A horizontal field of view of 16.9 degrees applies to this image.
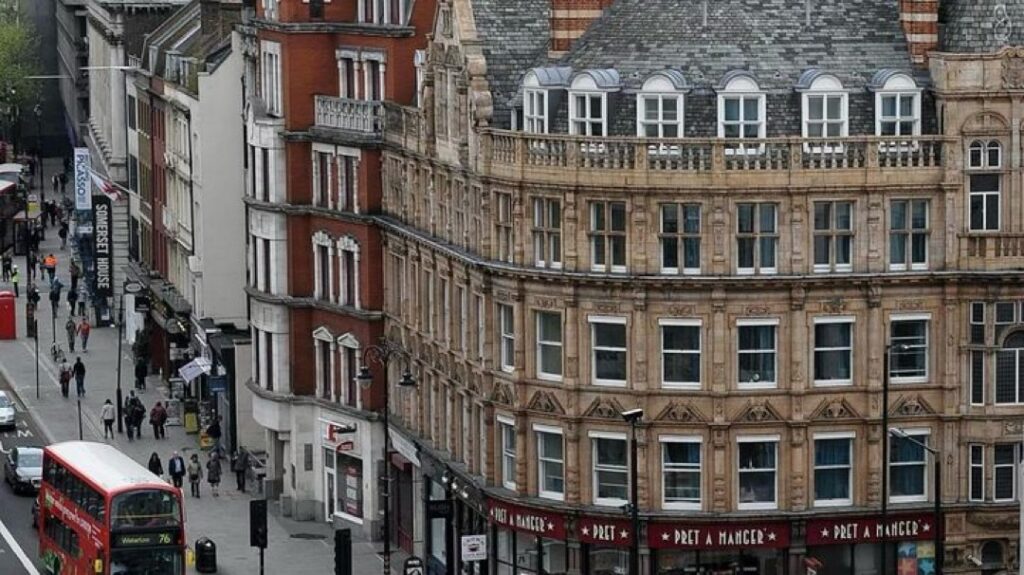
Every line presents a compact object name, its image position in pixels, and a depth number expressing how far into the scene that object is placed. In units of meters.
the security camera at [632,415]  89.06
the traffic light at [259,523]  99.94
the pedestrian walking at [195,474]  119.88
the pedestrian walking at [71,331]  152.00
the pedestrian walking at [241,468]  121.62
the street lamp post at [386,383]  100.38
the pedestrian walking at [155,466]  120.75
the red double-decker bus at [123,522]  98.50
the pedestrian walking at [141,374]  143.38
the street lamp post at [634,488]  89.56
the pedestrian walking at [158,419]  130.50
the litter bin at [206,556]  106.25
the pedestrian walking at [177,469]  120.38
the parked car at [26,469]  121.00
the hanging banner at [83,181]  163.50
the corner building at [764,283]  92.44
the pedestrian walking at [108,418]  130.88
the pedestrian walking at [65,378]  139.88
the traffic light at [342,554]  97.38
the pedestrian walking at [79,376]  138.00
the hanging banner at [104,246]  158.25
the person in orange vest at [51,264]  173.12
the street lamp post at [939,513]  92.25
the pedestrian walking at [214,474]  120.72
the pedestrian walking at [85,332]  152.38
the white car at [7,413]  134.00
